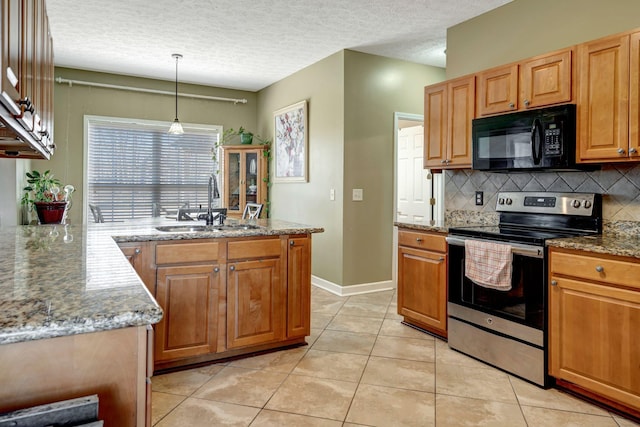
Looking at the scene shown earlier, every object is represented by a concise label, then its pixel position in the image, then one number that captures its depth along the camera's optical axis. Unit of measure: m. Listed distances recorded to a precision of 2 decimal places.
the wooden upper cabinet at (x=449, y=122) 3.31
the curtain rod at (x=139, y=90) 5.30
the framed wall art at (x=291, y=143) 5.29
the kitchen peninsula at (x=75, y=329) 0.88
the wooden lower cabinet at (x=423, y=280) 3.17
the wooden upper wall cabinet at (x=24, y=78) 1.13
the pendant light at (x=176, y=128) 4.96
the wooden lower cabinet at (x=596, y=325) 2.07
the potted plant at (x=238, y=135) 6.16
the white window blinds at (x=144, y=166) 5.62
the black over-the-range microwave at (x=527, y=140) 2.61
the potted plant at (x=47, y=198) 3.73
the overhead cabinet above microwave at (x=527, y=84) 2.67
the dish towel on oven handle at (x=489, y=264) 2.60
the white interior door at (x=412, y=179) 5.28
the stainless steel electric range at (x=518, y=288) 2.48
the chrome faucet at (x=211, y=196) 3.14
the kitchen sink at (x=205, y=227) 3.02
